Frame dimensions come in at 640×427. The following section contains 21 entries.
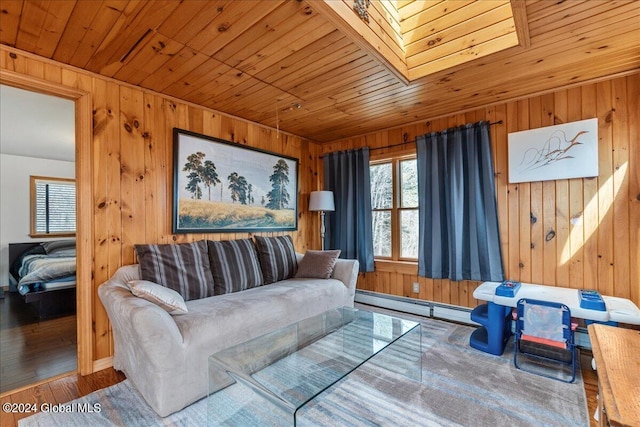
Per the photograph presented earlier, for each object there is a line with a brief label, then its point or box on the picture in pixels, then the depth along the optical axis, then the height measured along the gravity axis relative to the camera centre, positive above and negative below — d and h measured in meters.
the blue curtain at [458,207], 2.96 +0.07
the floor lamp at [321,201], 3.78 +0.17
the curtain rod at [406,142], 2.97 +0.88
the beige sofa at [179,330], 1.64 -0.75
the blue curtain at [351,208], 3.83 +0.09
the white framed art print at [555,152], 2.50 +0.55
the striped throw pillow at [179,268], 2.27 -0.43
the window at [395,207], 3.63 +0.08
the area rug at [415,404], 1.62 -1.15
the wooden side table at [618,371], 0.66 -0.45
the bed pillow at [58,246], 4.59 -0.47
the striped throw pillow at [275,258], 3.12 -0.49
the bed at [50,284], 3.37 -0.80
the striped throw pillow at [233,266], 2.65 -0.49
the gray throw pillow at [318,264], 3.20 -0.56
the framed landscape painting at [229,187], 2.78 +0.31
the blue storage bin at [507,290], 2.34 -0.63
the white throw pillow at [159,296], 1.85 -0.51
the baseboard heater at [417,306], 3.14 -1.09
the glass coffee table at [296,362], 1.42 -0.87
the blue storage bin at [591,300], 2.01 -0.65
